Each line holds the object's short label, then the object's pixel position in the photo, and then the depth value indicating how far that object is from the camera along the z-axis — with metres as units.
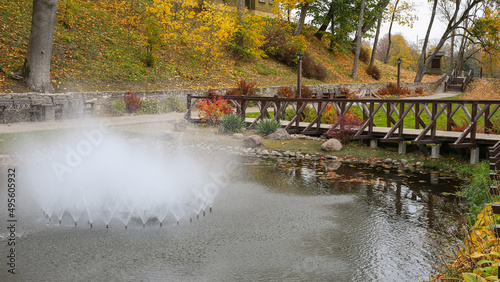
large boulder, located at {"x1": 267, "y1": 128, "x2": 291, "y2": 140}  14.16
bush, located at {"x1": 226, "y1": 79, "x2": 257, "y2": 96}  21.45
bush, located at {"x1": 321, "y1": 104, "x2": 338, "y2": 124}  15.53
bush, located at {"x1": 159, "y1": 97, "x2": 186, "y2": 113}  20.77
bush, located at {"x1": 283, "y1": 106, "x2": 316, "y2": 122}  16.52
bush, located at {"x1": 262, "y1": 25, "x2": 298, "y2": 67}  33.81
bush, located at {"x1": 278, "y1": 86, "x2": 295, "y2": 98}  23.30
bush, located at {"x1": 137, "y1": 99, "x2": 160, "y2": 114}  19.65
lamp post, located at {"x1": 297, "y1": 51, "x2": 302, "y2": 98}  17.70
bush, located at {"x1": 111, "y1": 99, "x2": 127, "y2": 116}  18.68
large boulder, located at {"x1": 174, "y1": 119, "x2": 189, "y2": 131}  15.60
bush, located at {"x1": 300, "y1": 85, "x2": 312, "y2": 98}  22.08
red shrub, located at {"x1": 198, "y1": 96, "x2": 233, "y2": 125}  16.67
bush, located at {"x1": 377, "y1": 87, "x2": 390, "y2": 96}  31.06
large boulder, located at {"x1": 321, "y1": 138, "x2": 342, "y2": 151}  12.55
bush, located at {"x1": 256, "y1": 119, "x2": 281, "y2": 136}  14.81
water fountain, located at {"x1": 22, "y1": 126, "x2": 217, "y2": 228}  6.75
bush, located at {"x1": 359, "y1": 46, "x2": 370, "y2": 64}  44.52
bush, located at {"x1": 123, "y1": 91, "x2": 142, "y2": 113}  19.12
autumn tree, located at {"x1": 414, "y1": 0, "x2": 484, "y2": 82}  34.75
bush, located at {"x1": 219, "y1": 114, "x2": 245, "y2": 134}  15.27
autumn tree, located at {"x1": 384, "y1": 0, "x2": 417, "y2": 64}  38.59
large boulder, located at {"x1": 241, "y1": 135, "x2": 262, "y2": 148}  13.06
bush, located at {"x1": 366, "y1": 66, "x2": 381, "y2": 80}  40.44
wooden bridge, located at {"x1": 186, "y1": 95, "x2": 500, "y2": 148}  10.75
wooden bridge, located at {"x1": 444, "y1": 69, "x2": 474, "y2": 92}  36.72
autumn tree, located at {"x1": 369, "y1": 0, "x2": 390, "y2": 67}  39.34
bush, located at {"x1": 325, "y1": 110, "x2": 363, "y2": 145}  13.19
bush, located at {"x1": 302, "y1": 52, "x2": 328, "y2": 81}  33.80
